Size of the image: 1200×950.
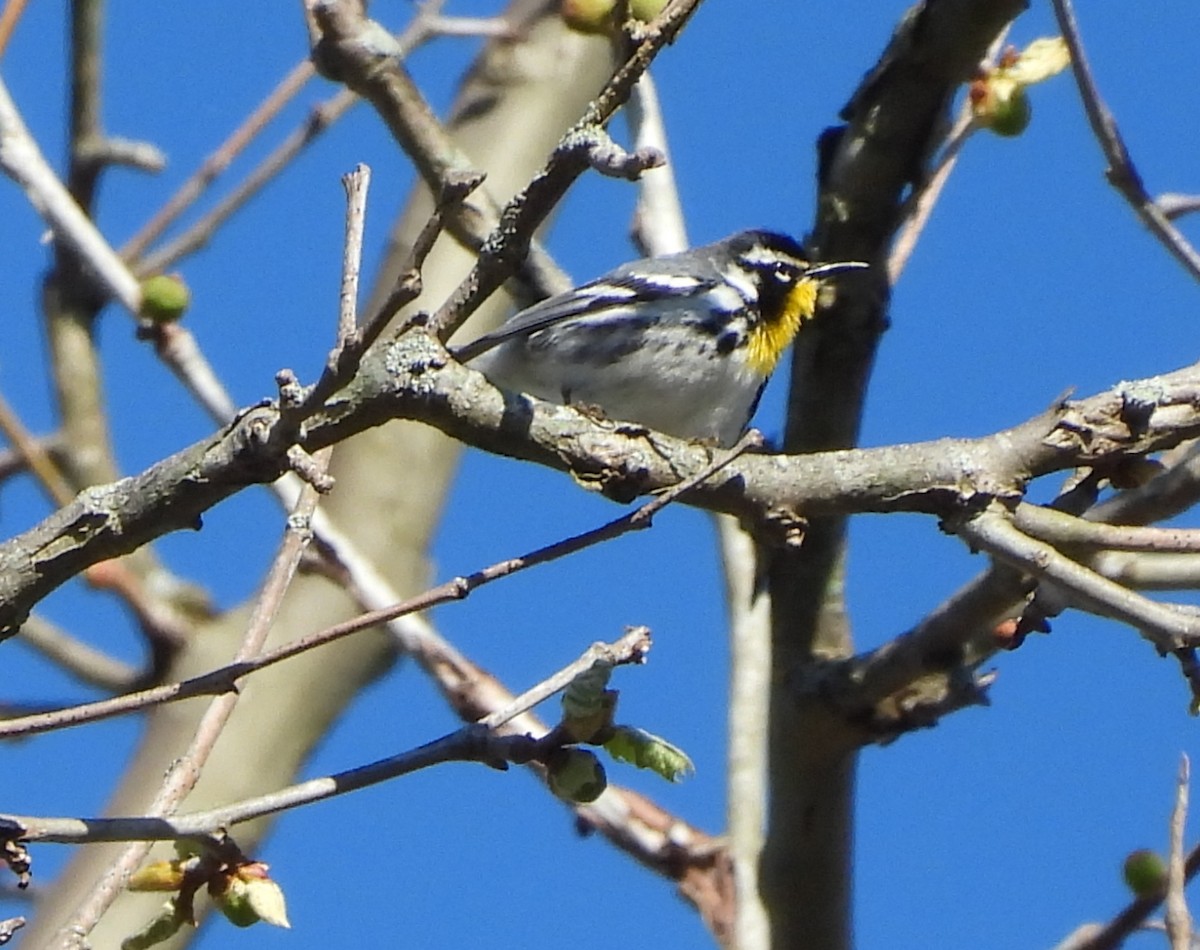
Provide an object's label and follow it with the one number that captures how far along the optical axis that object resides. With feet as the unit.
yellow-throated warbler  29.99
